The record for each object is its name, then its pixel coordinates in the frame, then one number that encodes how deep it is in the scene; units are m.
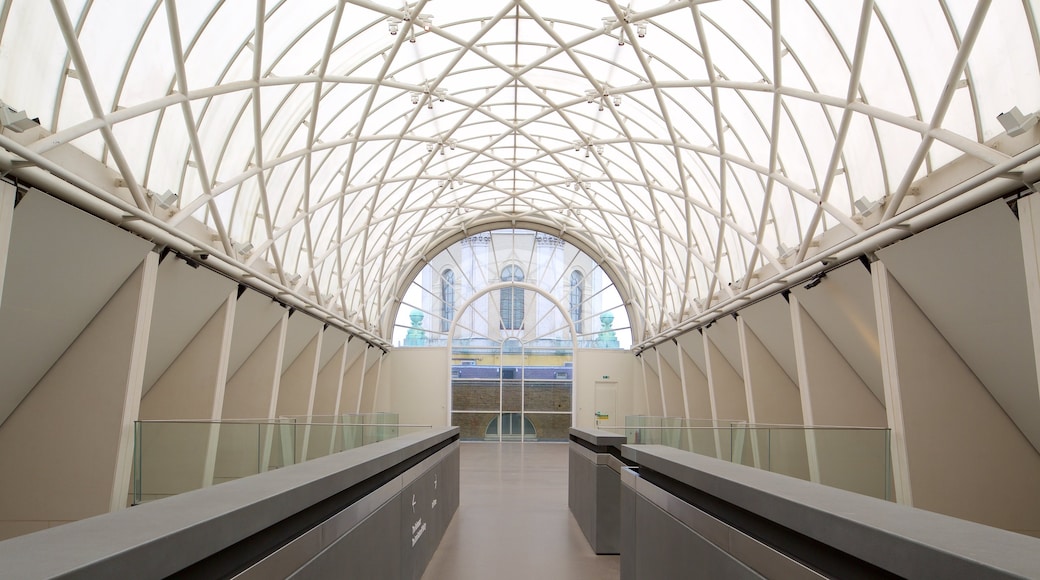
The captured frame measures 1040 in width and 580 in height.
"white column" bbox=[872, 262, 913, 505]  18.47
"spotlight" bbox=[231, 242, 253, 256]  29.76
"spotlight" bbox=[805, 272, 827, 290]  24.62
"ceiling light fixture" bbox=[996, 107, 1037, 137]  15.79
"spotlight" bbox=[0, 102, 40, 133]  15.42
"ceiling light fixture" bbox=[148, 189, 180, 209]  22.61
